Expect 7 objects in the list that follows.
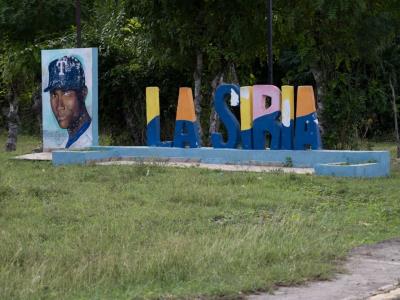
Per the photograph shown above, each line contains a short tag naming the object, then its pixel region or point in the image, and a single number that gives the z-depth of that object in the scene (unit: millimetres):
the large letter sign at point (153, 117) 18594
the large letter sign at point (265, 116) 16594
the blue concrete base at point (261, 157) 14836
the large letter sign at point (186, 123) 17859
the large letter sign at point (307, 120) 15977
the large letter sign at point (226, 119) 17359
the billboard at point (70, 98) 19453
